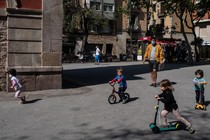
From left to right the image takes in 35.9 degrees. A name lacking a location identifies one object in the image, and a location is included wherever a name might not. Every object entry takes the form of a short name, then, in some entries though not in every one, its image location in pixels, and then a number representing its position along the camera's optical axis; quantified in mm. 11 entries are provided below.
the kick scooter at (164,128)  6332
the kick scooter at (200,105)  8273
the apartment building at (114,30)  46375
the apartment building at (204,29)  46016
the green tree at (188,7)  27523
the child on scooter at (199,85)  8328
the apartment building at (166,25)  51750
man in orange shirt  11789
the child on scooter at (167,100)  6441
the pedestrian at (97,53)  27181
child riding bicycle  9047
